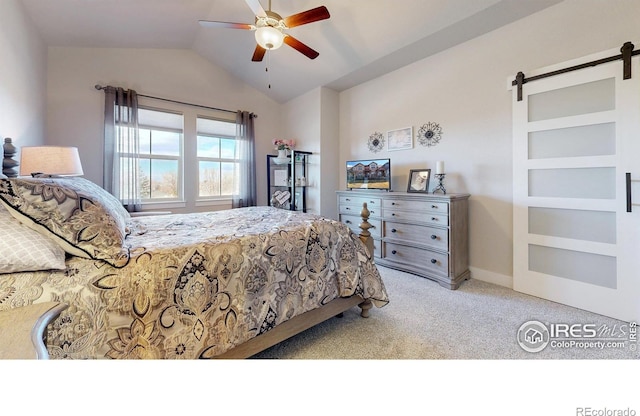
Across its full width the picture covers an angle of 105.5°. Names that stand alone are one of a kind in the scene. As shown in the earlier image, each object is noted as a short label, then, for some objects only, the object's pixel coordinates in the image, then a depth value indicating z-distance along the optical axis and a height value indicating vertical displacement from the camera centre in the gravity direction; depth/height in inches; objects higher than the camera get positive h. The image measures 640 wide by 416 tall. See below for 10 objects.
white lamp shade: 76.2 +15.9
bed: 36.2 -12.3
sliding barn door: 73.4 +5.7
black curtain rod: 125.8 +65.0
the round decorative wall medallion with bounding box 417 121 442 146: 119.1 +36.7
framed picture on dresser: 118.2 +13.5
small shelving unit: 166.2 +18.8
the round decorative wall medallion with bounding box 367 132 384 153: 143.1 +39.3
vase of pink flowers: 166.7 +42.5
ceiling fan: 77.8 +62.2
